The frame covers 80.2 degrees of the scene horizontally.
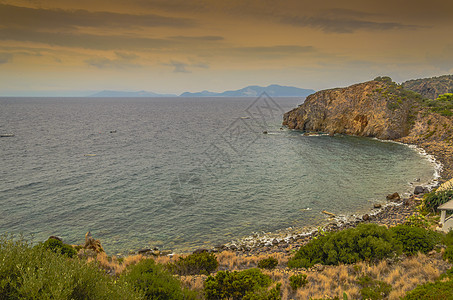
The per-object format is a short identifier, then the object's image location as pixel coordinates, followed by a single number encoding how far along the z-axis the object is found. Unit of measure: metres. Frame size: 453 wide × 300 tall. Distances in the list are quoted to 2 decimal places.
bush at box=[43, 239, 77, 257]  20.99
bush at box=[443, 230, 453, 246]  19.83
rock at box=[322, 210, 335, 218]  33.93
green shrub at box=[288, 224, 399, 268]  18.17
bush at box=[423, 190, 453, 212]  29.48
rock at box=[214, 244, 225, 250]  27.48
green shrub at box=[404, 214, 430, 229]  25.23
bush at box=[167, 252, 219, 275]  18.86
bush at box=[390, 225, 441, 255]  19.27
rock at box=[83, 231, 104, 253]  24.20
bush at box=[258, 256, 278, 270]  20.03
